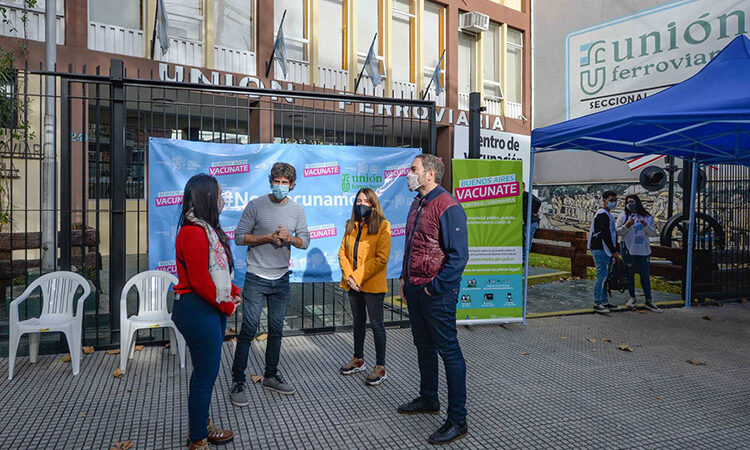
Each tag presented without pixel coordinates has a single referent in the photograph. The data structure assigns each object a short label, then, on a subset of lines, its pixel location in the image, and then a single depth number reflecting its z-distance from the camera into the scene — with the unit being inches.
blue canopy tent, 202.8
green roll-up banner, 257.8
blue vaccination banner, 220.8
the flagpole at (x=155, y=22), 454.9
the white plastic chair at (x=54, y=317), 185.3
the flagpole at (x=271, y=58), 513.8
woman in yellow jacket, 183.2
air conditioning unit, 717.9
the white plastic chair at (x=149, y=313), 192.7
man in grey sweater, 165.5
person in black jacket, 314.5
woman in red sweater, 120.2
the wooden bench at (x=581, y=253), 394.0
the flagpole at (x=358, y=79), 572.3
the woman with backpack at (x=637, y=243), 326.6
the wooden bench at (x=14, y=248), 244.4
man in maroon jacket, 141.5
